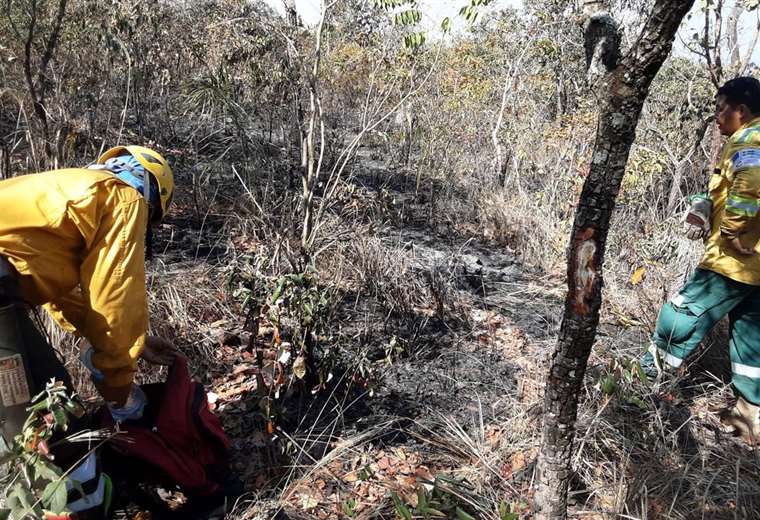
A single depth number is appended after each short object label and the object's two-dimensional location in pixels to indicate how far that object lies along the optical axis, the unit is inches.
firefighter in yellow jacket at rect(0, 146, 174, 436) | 61.5
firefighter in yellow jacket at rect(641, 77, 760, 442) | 99.3
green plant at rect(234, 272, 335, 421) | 96.1
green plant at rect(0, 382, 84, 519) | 47.6
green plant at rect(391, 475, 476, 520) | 70.2
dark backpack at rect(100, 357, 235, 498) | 75.0
